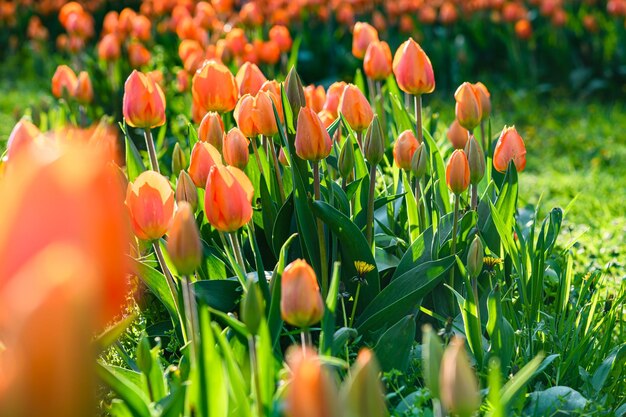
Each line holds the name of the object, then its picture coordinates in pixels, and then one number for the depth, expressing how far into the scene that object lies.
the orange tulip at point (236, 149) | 2.03
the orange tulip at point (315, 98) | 2.79
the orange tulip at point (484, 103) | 2.47
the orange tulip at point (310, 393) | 0.75
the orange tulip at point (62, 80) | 3.72
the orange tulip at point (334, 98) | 2.70
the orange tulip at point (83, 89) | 3.53
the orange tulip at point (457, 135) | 2.78
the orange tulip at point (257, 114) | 2.06
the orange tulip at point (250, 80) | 2.44
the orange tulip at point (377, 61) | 2.78
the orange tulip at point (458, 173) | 2.00
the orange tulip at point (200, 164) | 1.96
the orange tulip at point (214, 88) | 2.22
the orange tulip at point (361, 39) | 3.39
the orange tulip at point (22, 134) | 1.43
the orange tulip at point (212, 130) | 2.22
